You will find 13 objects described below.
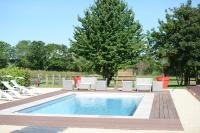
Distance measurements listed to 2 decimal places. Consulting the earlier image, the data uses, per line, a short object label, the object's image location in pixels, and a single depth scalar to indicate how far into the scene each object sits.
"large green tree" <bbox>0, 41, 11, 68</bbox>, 87.55
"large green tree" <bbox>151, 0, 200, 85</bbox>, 29.69
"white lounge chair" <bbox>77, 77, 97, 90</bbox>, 24.14
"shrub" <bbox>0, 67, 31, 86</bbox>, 22.20
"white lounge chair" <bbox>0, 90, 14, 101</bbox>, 17.14
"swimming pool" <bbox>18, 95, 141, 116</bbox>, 15.12
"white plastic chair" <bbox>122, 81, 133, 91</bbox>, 23.30
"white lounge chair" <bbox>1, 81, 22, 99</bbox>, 18.38
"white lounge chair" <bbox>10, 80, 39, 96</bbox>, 19.96
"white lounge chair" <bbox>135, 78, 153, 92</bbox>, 22.98
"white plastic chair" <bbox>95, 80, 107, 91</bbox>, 24.11
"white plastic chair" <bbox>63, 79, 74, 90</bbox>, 24.30
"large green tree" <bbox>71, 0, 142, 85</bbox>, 29.62
